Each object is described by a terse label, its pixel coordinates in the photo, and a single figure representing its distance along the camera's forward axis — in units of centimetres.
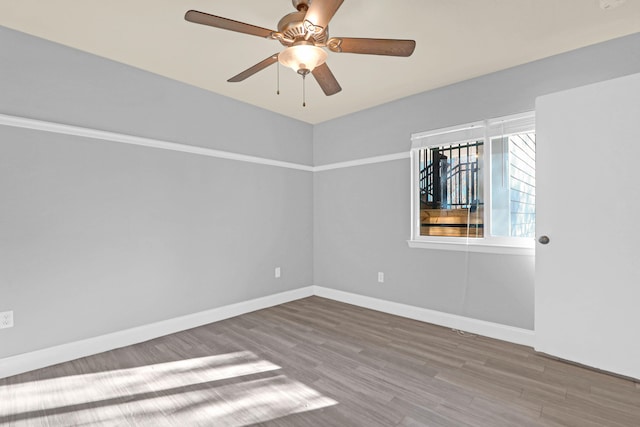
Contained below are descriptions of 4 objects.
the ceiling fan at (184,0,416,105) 153
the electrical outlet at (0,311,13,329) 217
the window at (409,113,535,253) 279
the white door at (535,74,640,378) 216
